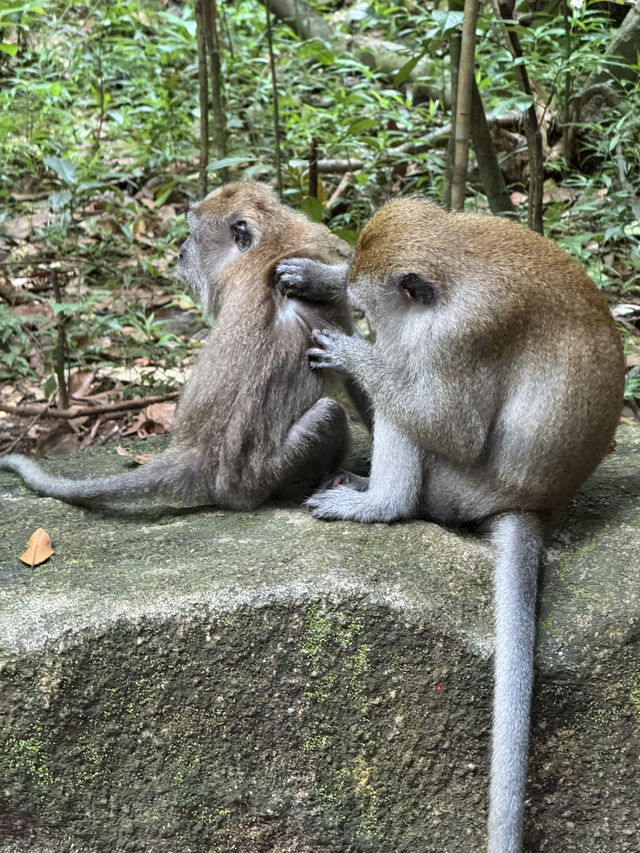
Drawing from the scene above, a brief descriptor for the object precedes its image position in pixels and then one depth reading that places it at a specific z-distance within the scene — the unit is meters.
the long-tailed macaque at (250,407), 3.46
